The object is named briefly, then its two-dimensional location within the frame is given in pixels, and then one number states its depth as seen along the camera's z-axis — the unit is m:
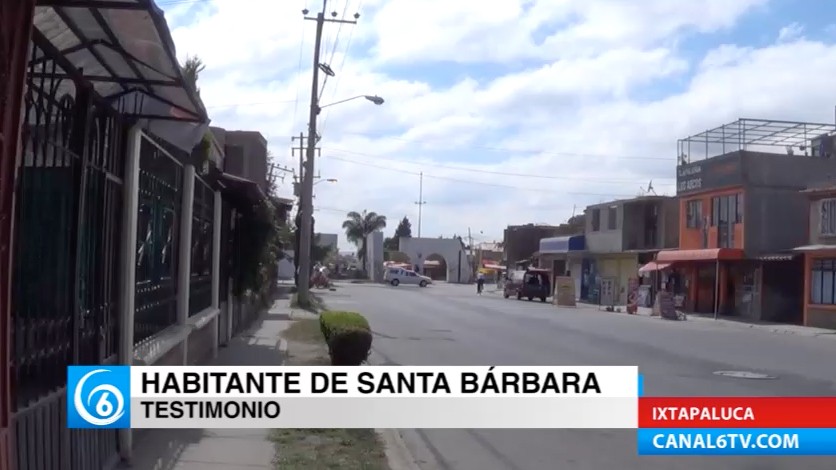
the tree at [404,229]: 147.30
